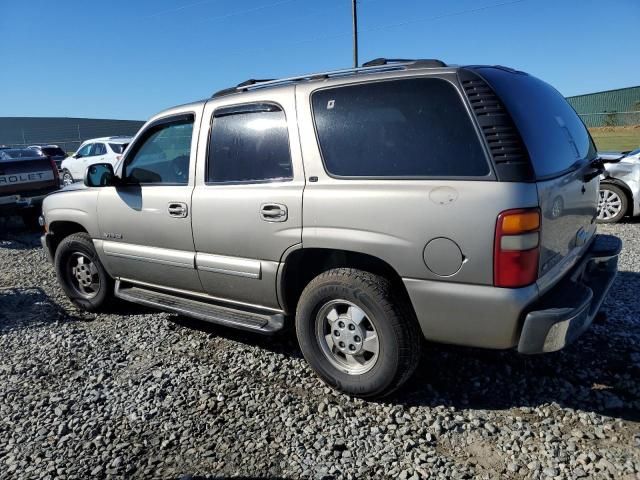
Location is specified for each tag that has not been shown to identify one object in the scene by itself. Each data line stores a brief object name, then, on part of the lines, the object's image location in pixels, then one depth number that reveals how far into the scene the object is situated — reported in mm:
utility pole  21188
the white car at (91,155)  17188
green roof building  35250
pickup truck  8703
